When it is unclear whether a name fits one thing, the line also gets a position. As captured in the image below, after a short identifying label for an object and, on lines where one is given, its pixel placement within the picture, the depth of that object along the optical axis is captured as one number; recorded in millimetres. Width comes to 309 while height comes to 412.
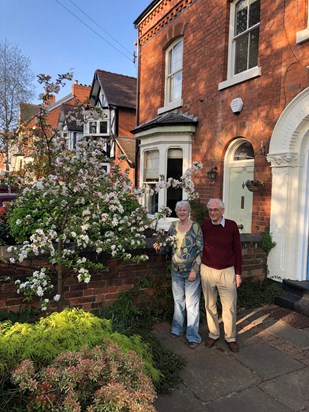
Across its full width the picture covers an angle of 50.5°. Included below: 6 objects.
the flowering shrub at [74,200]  3193
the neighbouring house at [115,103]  18938
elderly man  3682
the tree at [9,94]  21500
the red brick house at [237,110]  5422
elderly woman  3801
